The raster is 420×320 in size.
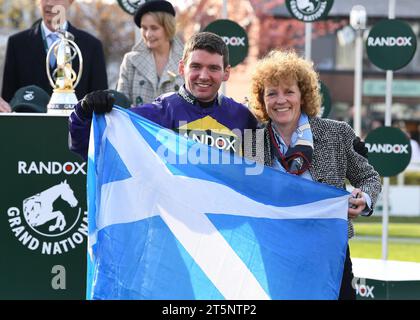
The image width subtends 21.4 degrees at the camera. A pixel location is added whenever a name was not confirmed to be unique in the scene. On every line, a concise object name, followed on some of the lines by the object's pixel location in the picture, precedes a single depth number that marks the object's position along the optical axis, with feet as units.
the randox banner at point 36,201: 21.59
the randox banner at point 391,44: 36.45
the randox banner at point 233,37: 36.01
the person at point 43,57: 26.27
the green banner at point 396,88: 139.85
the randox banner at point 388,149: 36.83
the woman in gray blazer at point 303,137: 18.29
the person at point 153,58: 27.71
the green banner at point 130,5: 33.53
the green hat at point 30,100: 23.22
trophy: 22.09
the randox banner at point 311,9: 36.35
